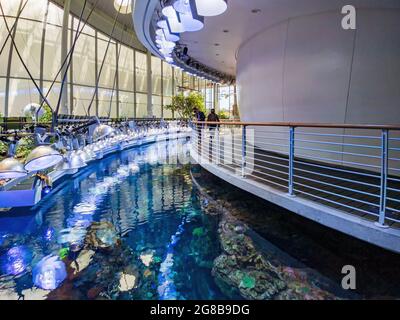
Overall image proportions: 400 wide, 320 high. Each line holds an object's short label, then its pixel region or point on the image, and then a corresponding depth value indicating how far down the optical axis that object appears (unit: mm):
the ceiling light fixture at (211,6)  3463
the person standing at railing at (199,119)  7443
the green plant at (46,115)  9254
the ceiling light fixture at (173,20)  4180
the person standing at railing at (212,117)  7804
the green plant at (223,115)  20311
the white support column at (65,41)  10258
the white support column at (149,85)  17641
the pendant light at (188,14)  3793
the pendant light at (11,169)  2480
